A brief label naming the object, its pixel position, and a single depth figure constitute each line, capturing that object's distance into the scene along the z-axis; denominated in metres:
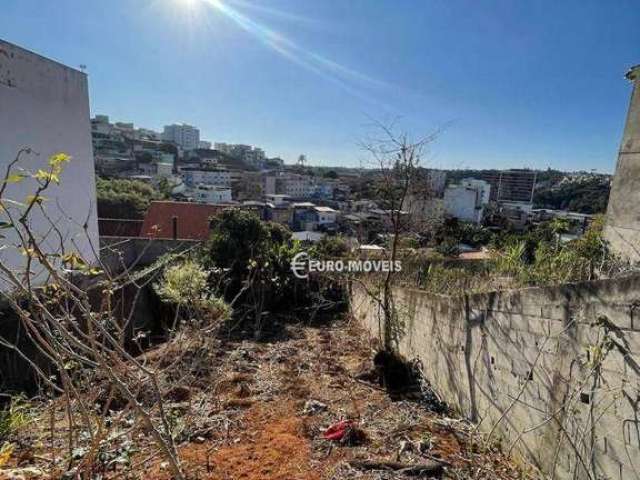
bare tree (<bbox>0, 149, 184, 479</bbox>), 1.44
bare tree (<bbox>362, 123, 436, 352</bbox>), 4.47
